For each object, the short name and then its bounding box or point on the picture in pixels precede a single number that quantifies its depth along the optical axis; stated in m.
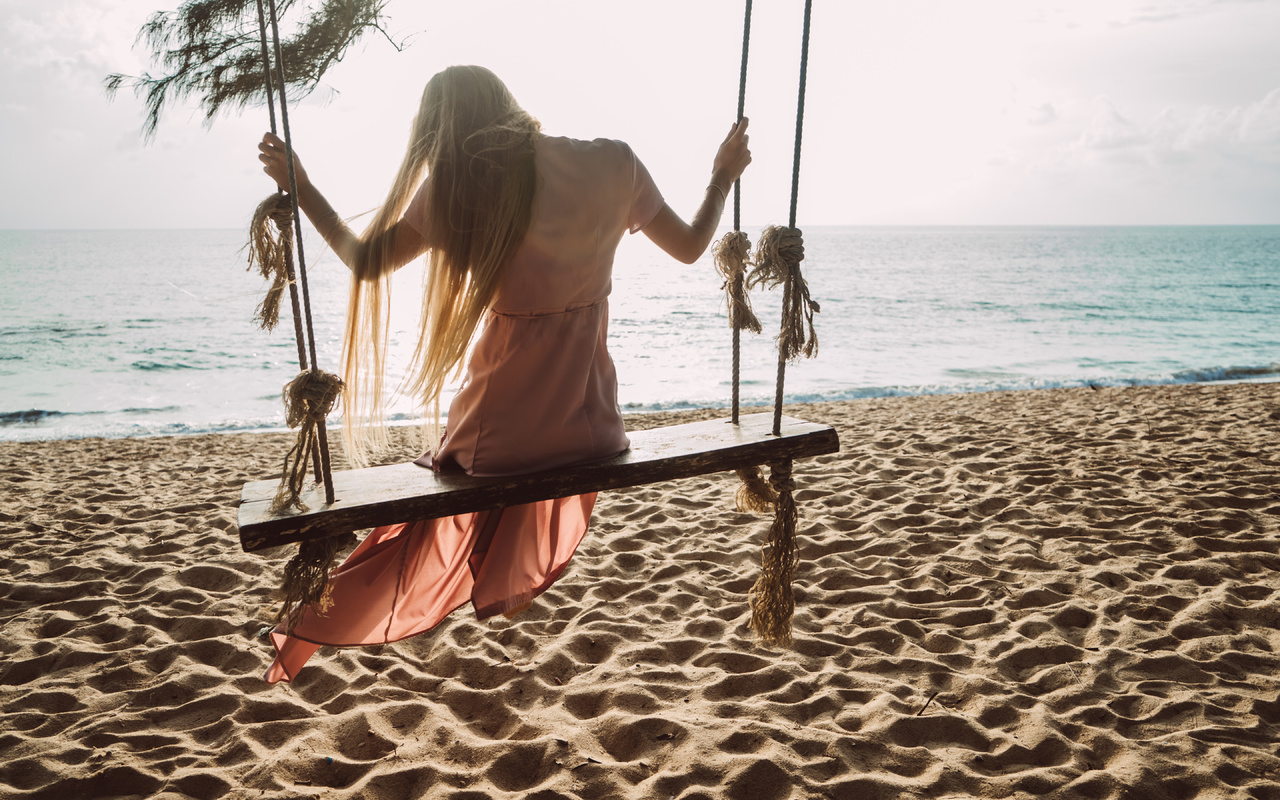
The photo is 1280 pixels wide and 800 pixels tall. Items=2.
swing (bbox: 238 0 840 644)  1.50
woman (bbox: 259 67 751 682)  1.55
